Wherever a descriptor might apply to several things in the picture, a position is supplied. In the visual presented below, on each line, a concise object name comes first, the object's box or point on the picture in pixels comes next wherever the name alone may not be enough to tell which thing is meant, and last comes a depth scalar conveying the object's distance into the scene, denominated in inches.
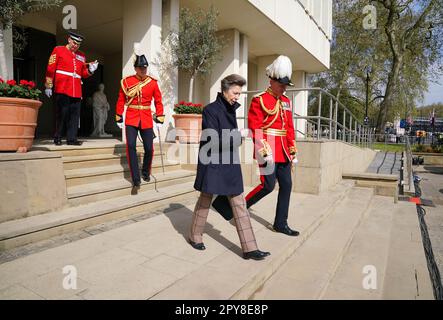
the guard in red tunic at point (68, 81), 200.5
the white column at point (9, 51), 215.6
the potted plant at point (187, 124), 284.2
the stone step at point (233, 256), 96.0
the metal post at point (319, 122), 240.7
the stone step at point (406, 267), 124.8
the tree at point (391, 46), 921.5
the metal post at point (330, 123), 268.8
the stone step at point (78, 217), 125.0
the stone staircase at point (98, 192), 132.2
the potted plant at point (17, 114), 146.3
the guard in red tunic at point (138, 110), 187.0
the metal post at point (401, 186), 369.8
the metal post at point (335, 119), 289.4
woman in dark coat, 118.5
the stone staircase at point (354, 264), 110.3
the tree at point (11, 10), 161.5
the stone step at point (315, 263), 104.8
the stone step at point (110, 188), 163.2
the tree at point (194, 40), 305.1
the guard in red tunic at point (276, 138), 148.6
